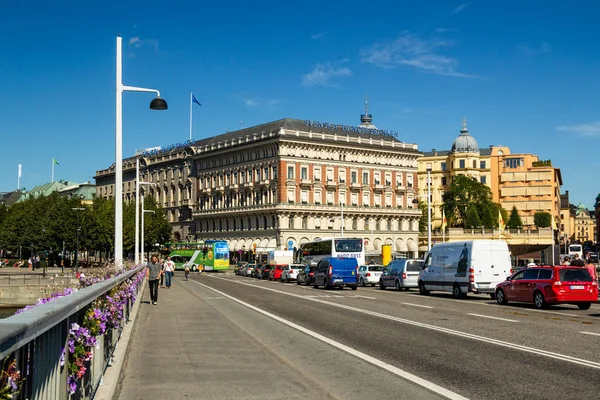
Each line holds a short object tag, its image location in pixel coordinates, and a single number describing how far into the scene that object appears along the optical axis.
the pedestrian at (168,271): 45.94
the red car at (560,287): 26.75
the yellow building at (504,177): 155.38
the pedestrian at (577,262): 33.41
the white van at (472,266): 33.97
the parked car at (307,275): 52.87
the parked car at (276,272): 71.38
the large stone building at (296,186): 115.19
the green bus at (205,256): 100.56
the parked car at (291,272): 64.75
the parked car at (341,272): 45.00
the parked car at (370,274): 55.38
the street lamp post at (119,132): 20.87
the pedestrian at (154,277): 28.84
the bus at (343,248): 65.06
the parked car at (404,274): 44.16
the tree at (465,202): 135.25
